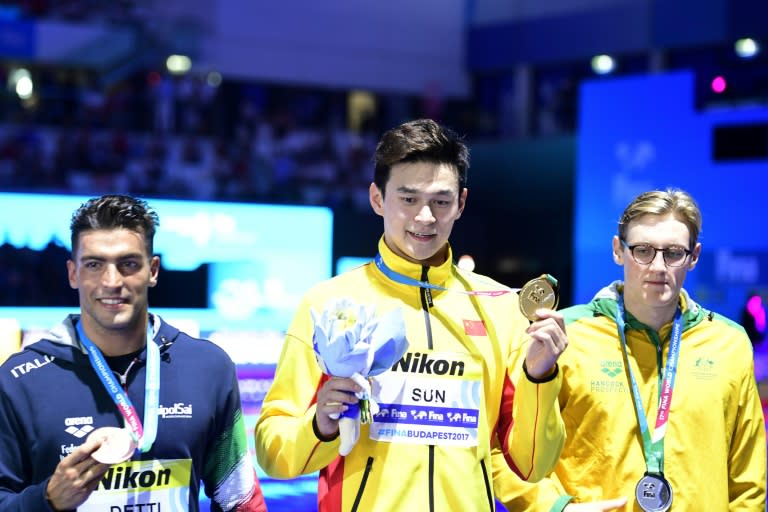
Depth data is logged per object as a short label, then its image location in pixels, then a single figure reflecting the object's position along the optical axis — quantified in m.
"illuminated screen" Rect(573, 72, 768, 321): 21.58
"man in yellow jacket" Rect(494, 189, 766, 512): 6.05
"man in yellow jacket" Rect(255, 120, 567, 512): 5.34
